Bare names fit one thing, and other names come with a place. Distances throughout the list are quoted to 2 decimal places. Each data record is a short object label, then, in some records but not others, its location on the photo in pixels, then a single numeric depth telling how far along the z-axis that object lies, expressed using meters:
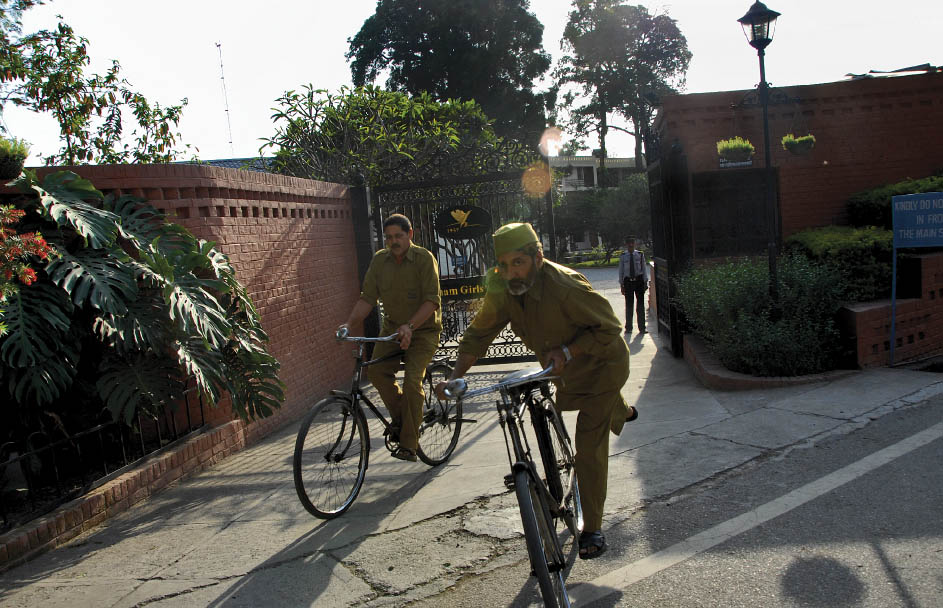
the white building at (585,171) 65.94
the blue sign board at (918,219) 7.66
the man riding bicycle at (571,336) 3.65
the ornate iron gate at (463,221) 10.03
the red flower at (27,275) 4.55
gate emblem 10.04
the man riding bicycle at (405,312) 5.55
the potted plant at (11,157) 5.50
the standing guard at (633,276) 13.58
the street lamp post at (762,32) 8.66
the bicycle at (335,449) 4.79
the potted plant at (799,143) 11.17
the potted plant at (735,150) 10.77
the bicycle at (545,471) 3.15
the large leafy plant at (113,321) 5.03
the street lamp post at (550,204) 9.72
